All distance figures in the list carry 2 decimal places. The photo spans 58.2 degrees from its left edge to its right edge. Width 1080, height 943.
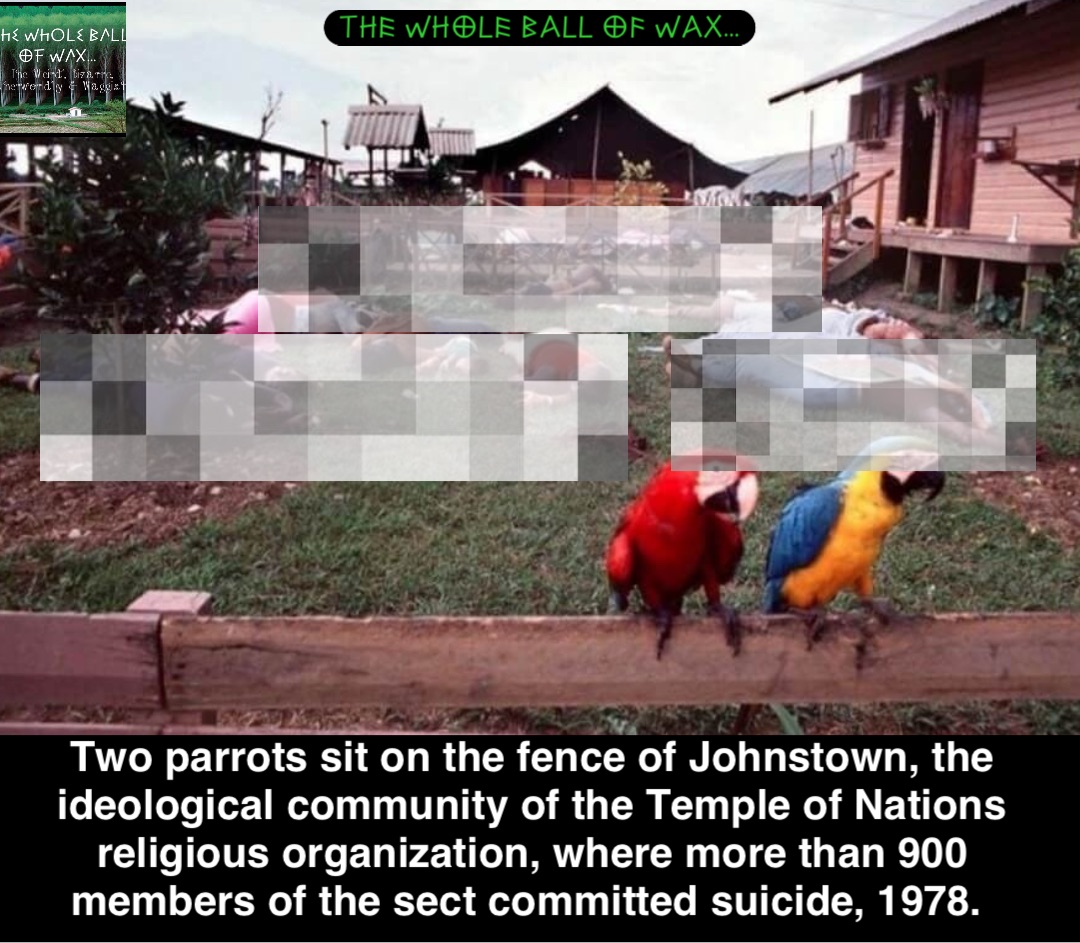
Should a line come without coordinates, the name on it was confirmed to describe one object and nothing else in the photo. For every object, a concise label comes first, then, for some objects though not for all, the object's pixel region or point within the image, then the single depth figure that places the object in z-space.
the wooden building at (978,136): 8.98
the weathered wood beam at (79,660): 1.52
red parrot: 1.64
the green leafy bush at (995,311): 8.84
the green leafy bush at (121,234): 4.58
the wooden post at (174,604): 1.58
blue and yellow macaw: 1.83
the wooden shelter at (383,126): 13.58
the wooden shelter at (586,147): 20.89
